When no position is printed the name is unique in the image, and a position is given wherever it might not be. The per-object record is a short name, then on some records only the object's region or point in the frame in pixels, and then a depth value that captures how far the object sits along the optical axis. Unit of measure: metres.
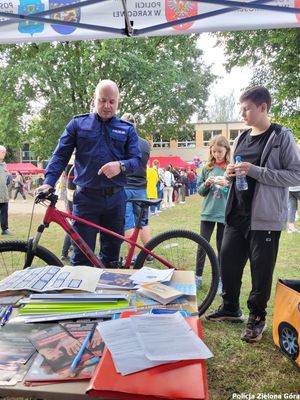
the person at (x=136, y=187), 4.07
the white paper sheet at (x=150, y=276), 1.75
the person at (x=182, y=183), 16.18
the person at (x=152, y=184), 7.77
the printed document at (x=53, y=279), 1.60
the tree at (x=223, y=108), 53.81
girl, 3.59
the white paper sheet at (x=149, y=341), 0.98
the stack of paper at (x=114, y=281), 1.69
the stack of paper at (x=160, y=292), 1.51
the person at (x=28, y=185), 24.32
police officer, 2.63
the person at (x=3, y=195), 6.68
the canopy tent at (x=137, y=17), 2.69
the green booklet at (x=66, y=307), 1.39
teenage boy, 2.48
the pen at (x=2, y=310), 1.37
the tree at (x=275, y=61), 10.96
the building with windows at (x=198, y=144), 42.44
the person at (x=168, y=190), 13.48
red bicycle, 2.48
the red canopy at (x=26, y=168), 31.60
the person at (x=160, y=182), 12.89
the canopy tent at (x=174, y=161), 28.13
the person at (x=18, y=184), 18.21
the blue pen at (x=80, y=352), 1.02
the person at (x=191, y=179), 20.35
